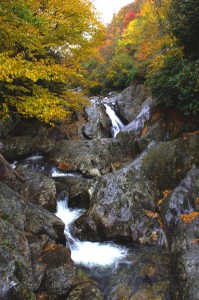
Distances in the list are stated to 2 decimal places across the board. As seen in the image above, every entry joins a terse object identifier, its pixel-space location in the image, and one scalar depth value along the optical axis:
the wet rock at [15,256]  4.24
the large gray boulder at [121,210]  7.16
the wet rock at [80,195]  8.82
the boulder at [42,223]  6.20
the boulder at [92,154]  11.62
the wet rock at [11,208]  5.43
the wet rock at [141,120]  11.60
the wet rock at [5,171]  6.58
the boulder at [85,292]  5.11
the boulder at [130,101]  17.67
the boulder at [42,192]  8.17
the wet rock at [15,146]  11.48
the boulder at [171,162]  8.12
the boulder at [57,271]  5.19
